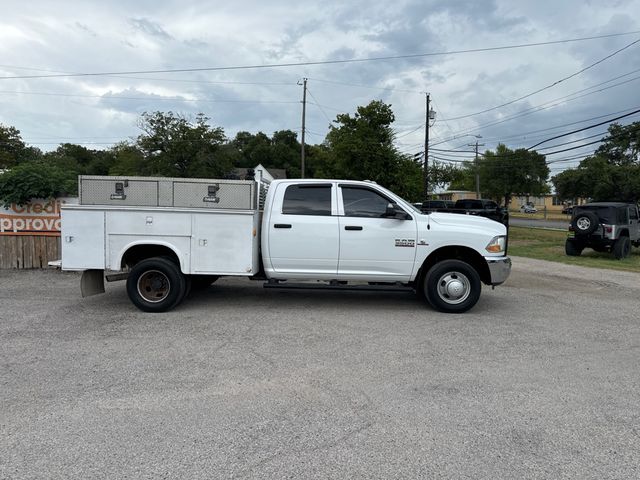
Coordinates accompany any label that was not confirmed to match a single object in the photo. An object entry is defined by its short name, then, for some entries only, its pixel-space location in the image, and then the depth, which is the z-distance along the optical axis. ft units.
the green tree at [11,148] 193.80
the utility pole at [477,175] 192.87
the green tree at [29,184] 34.01
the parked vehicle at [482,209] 71.56
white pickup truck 22.27
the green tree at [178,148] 128.26
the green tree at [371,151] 81.46
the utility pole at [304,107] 136.38
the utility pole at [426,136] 99.81
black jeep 49.96
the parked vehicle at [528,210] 243.81
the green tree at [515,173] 196.13
